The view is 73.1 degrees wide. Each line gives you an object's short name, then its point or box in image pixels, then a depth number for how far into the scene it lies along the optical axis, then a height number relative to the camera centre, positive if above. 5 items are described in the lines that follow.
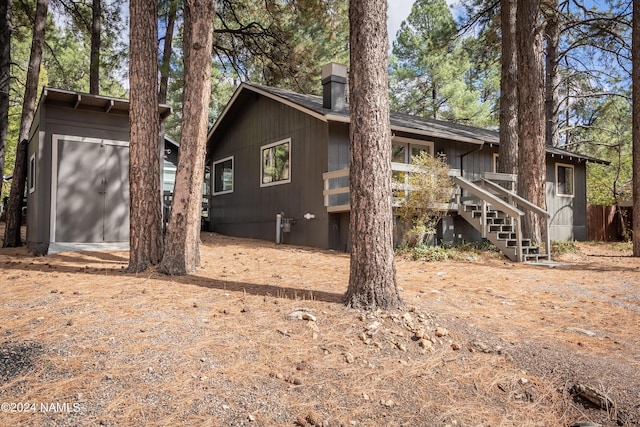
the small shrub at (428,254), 7.96 -0.46
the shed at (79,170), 7.96 +1.11
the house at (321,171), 9.66 +1.62
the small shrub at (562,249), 9.54 -0.43
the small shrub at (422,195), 8.57 +0.70
